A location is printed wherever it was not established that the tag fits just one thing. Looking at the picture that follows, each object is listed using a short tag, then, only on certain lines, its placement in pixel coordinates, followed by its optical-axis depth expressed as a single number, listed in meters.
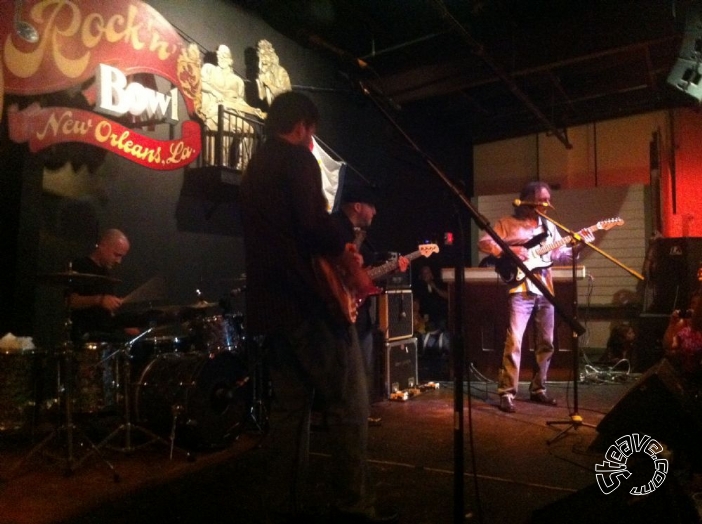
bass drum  3.98
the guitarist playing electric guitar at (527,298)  5.33
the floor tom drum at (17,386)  3.89
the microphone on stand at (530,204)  4.78
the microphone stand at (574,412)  4.32
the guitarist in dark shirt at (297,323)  2.39
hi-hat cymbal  3.54
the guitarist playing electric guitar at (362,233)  4.73
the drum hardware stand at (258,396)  4.70
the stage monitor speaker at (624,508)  2.30
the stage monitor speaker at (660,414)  2.94
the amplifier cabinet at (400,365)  6.00
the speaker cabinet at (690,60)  5.18
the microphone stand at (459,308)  2.30
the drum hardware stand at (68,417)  3.67
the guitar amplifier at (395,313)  6.05
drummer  4.26
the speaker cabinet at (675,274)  7.35
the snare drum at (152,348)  4.33
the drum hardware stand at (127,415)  3.99
